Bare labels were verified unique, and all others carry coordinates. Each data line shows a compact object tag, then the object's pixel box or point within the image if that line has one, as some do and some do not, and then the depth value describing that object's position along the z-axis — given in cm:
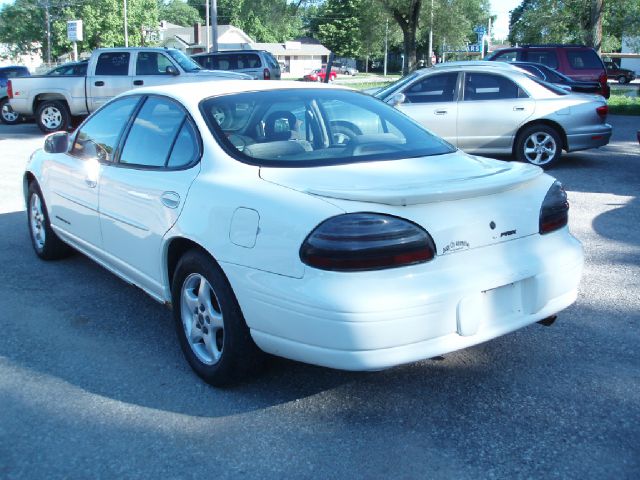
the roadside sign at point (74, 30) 3395
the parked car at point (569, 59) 1773
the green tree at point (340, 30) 9138
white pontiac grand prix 301
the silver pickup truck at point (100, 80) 1644
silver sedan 1030
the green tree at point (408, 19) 3125
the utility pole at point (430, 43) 3706
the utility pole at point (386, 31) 3730
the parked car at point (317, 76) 6097
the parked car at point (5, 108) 1981
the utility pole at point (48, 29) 6516
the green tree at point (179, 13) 12119
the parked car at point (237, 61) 2164
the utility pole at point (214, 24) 2540
